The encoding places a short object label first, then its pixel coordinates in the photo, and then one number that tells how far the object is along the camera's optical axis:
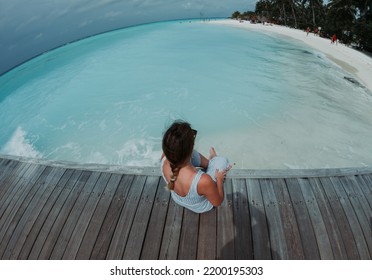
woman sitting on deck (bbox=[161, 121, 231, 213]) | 1.87
